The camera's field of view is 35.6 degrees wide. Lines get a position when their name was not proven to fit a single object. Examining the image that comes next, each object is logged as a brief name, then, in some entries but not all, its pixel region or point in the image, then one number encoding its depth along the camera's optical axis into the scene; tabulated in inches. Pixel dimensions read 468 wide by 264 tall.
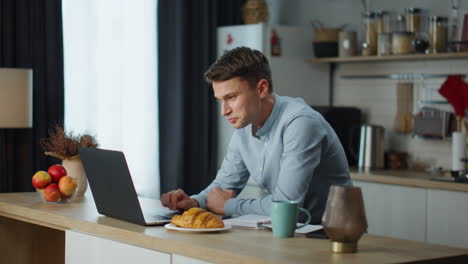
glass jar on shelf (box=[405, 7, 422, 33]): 195.3
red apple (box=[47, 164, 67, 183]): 124.8
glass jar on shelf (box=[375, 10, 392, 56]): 195.9
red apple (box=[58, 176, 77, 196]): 121.9
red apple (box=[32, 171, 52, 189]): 122.0
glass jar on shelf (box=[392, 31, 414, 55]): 191.0
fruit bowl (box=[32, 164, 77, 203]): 121.0
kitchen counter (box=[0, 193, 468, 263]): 75.5
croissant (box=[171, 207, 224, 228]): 90.5
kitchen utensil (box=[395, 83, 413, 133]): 199.8
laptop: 95.4
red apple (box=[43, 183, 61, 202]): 120.6
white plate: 89.4
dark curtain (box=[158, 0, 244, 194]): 211.5
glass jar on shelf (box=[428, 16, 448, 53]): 187.0
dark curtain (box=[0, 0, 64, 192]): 176.7
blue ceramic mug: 86.4
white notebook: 93.4
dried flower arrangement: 129.7
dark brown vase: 77.1
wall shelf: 181.6
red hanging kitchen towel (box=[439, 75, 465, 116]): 187.5
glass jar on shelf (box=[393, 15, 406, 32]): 200.4
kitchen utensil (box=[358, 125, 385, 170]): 197.9
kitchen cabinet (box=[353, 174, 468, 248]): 163.5
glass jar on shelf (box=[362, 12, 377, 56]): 203.3
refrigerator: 208.1
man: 102.1
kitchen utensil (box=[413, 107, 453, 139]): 190.9
